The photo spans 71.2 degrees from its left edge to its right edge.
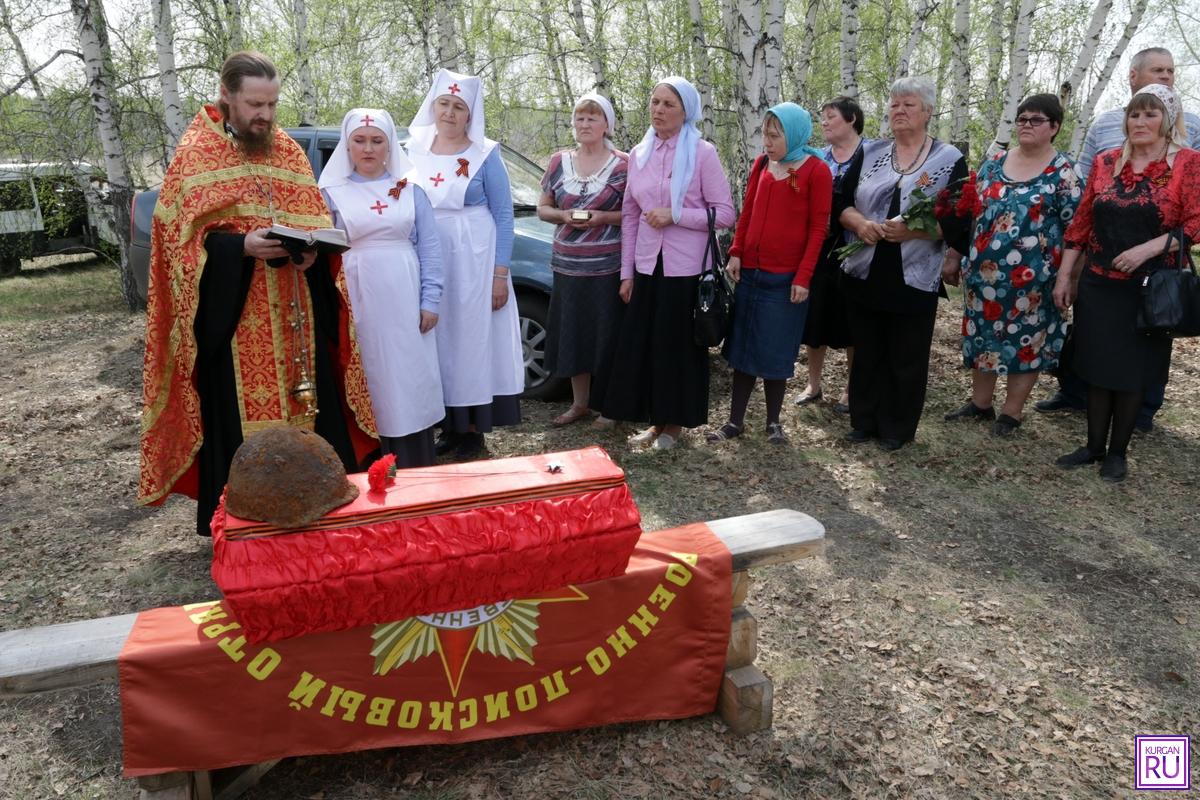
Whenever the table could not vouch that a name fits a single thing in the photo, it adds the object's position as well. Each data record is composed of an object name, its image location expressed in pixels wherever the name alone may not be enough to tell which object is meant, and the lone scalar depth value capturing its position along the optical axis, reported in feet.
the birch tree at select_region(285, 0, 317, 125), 37.99
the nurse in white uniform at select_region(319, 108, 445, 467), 11.27
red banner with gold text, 6.50
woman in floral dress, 14.39
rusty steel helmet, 6.44
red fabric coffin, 6.39
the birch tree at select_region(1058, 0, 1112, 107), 32.27
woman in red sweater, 13.78
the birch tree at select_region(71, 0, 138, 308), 25.73
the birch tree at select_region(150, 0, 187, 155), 25.93
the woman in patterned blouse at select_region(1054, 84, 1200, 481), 12.66
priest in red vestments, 9.68
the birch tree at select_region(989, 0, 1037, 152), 31.68
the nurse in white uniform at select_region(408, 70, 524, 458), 13.20
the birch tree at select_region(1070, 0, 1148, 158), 37.17
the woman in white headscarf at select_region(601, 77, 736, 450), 13.78
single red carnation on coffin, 7.09
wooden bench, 6.17
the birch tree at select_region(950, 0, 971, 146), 31.40
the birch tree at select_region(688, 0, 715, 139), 25.86
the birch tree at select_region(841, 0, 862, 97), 28.86
